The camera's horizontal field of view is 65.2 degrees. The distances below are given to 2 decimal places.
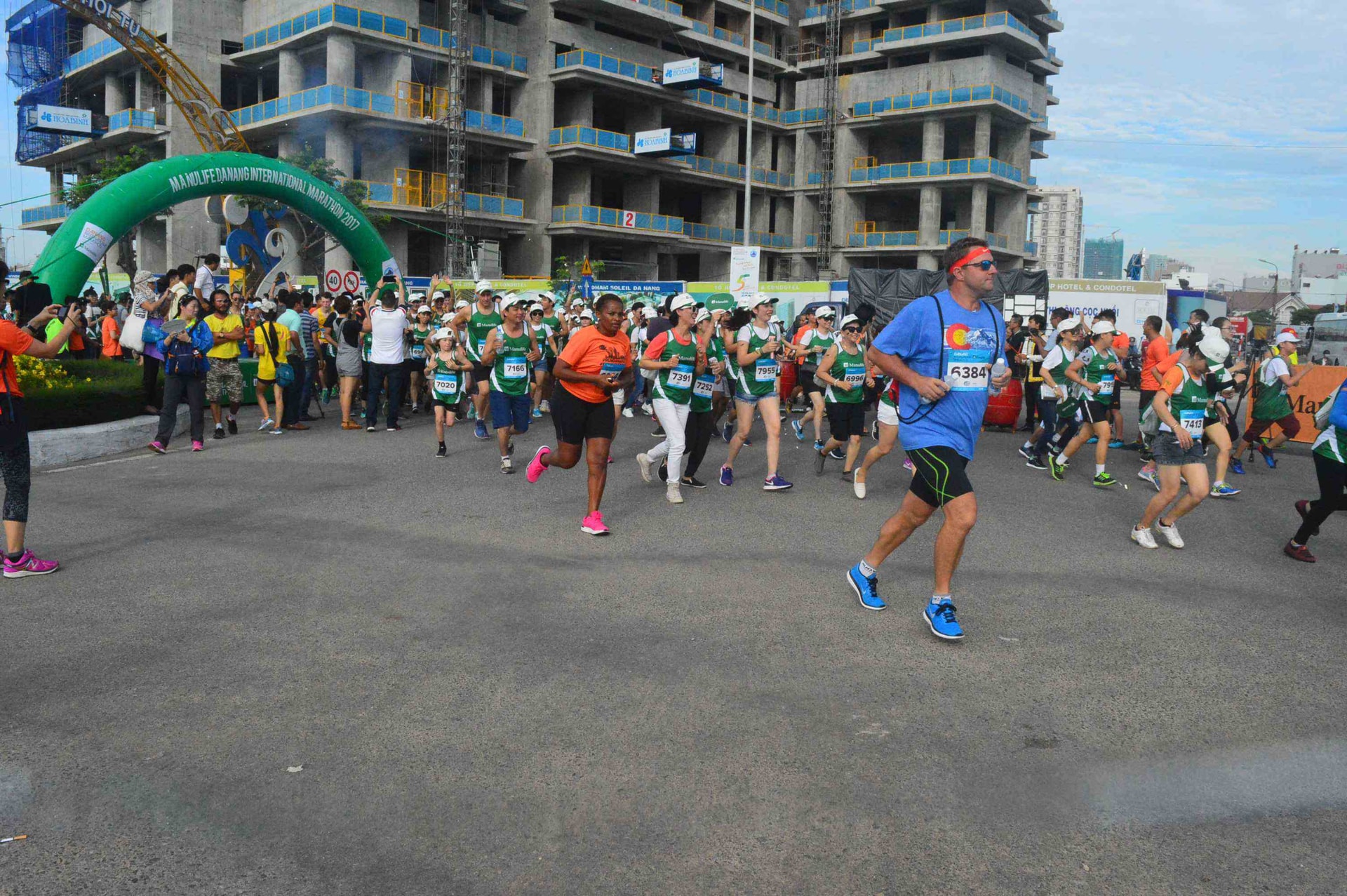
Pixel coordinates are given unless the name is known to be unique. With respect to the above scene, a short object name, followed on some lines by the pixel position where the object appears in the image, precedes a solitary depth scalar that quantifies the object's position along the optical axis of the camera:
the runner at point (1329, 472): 7.80
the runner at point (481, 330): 12.72
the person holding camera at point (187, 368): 11.52
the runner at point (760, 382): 10.20
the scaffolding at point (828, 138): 59.59
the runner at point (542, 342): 14.87
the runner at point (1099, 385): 11.40
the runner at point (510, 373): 11.07
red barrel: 16.84
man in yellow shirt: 12.81
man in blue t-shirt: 5.44
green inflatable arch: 15.80
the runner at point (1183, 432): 8.06
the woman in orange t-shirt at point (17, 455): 6.34
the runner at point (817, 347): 11.33
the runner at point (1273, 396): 12.87
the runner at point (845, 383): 11.02
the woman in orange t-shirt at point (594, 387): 8.11
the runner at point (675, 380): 9.48
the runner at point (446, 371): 12.34
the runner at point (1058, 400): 11.91
